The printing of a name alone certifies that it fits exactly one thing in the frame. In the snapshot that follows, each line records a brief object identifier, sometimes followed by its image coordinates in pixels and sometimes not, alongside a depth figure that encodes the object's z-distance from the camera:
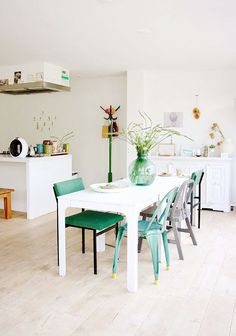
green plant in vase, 3.47
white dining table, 2.75
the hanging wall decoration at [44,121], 7.17
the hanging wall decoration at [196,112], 6.05
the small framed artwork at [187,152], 6.05
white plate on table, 3.19
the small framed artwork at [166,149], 6.11
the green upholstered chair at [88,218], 3.08
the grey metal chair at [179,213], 3.41
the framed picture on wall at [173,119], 6.20
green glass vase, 3.47
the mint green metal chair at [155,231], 2.91
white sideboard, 5.59
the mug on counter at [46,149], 5.51
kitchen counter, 5.07
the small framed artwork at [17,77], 5.63
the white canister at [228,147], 5.77
